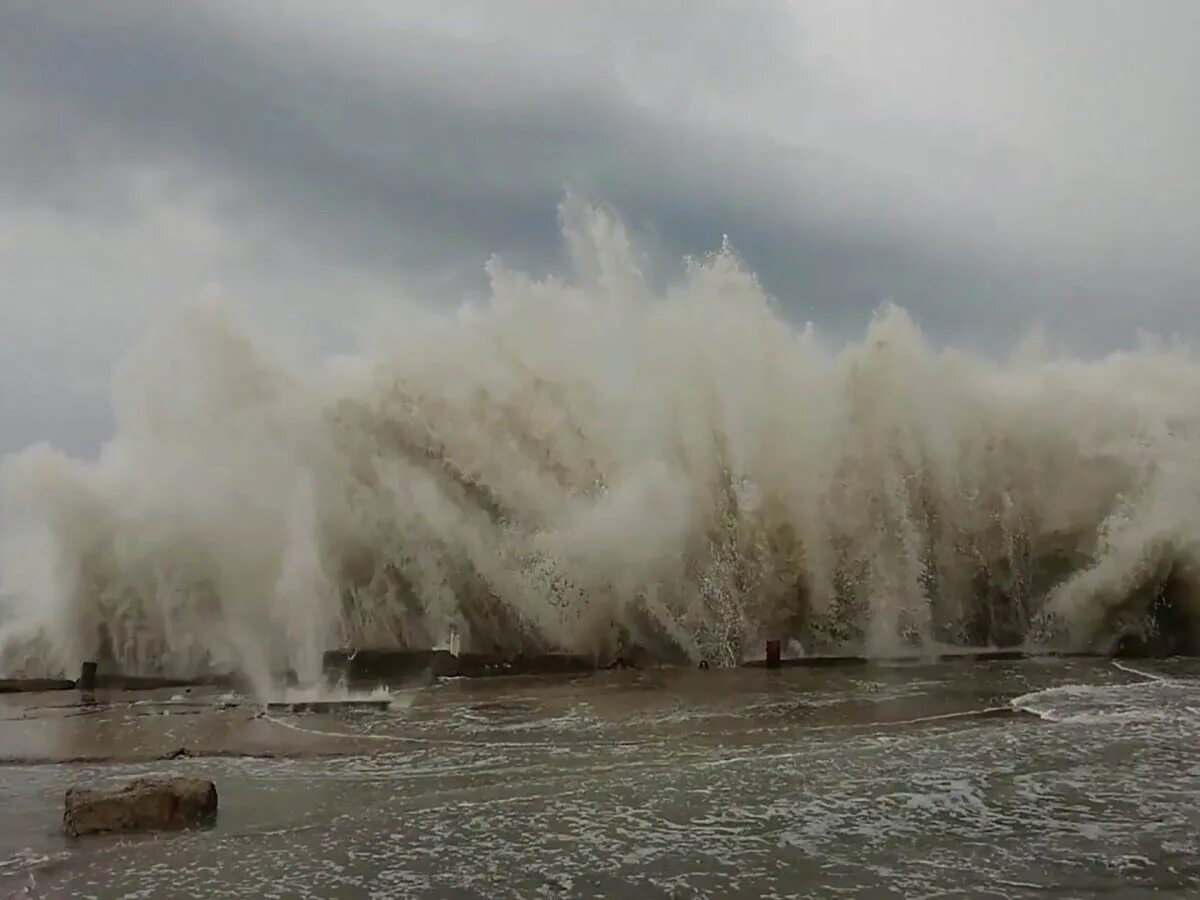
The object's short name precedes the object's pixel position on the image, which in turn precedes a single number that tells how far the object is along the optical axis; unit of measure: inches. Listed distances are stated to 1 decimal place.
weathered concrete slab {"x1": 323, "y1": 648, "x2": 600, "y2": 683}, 491.2
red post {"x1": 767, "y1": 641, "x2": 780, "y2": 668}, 542.3
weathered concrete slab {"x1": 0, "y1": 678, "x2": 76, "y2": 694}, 493.7
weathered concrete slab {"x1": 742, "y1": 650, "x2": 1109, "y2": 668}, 543.2
